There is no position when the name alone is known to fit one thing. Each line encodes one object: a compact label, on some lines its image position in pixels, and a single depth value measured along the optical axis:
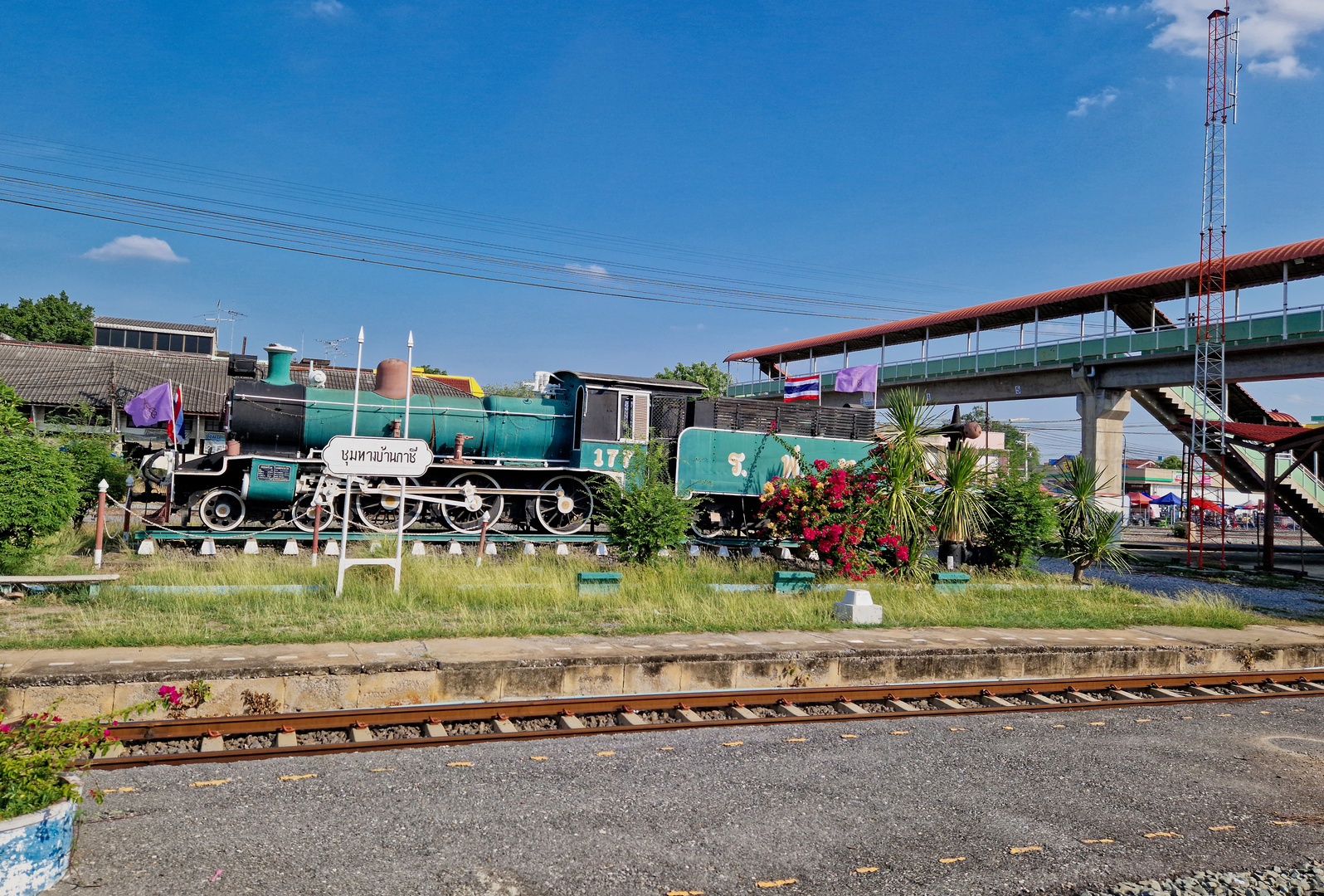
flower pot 3.45
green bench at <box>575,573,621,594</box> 11.02
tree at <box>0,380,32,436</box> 10.08
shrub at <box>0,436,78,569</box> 9.68
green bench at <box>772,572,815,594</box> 11.79
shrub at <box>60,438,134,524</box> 15.18
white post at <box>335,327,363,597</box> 9.60
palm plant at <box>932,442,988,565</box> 13.59
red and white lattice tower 21.41
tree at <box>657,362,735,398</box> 60.88
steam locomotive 14.21
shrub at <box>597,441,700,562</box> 12.67
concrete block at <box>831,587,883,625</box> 10.19
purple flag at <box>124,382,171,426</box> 22.03
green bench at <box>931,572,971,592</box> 12.70
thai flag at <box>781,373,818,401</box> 29.62
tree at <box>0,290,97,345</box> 60.91
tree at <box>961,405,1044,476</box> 15.06
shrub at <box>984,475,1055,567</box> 14.42
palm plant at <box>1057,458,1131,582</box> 14.77
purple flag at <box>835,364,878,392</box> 37.53
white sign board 10.08
